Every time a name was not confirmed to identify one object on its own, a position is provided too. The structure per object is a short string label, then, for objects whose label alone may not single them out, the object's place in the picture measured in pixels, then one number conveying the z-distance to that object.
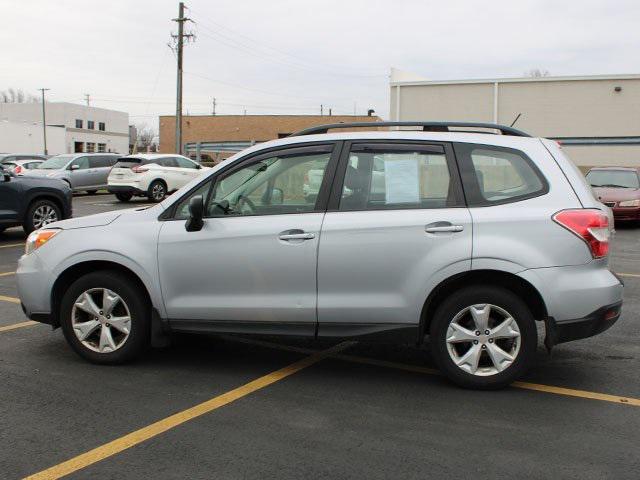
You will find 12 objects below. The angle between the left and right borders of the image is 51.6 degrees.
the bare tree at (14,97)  137.00
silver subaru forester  4.48
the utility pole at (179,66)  32.00
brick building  59.70
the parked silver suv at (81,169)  24.17
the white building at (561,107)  25.75
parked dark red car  16.12
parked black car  11.90
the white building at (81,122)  85.38
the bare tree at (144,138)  100.59
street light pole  72.68
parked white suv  21.78
